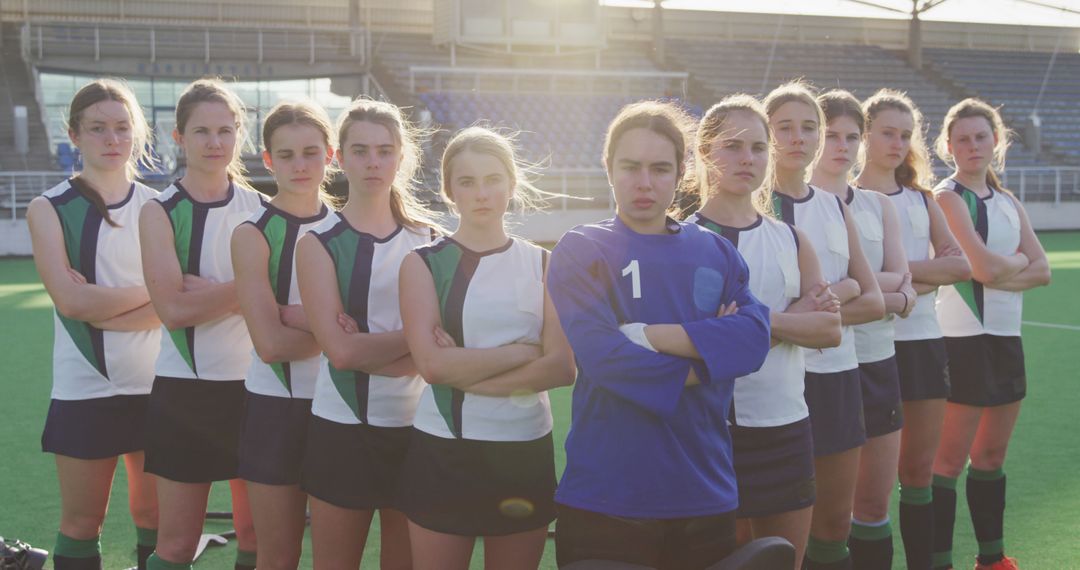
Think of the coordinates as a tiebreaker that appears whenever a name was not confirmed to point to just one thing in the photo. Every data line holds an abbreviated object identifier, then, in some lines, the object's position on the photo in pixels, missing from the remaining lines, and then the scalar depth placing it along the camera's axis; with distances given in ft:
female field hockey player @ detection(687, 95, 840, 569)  8.48
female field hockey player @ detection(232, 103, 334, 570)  9.04
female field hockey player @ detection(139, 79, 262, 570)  9.55
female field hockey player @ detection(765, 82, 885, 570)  9.45
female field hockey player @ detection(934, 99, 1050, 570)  11.82
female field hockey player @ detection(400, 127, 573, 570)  7.92
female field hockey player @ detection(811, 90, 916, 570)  10.30
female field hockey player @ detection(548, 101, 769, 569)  6.82
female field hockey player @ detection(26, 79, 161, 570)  10.04
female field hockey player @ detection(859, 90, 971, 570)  11.19
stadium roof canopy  92.23
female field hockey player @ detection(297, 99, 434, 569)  8.59
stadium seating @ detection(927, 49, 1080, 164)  83.66
